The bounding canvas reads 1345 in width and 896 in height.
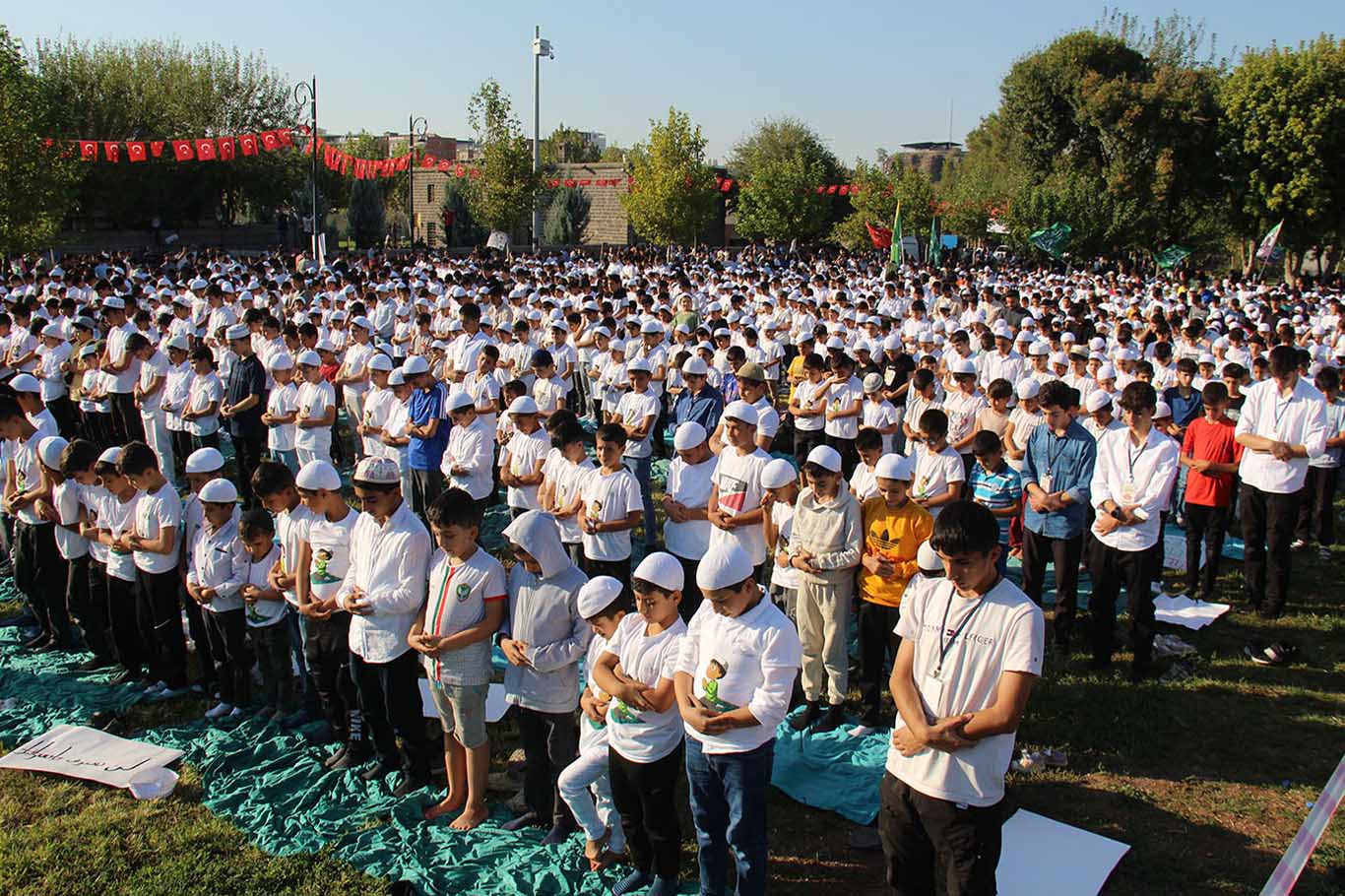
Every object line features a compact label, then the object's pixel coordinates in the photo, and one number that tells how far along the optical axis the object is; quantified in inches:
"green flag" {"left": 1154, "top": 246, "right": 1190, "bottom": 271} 1407.9
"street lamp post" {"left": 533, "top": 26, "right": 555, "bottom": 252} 1779.0
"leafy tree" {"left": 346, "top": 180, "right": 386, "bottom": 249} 1782.7
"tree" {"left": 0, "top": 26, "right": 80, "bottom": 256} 794.2
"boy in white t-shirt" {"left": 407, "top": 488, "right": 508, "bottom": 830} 197.3
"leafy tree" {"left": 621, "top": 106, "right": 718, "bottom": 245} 1588.3
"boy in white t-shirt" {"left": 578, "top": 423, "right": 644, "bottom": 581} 263.7
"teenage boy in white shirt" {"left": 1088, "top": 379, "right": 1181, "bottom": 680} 255.9
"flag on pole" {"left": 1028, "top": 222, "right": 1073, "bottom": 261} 1414.9
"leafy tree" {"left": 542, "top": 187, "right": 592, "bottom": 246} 1977.1
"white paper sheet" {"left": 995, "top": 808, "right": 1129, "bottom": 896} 182.4
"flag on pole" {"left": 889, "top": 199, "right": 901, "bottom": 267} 1154.7
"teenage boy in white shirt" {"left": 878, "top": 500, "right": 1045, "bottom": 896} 138.9
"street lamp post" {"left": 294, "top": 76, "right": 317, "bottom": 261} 1040.2
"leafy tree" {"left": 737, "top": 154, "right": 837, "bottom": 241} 1761.3
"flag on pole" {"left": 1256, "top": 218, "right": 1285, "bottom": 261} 1042.7
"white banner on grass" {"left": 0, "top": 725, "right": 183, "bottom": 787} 230.8
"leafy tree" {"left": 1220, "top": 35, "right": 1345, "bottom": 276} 1384.1
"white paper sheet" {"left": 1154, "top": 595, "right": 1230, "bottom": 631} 304.3
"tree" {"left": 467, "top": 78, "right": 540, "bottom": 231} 1390.3
